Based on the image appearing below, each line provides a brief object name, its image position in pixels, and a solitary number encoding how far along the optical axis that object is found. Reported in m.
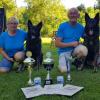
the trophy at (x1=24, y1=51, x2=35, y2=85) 2.71
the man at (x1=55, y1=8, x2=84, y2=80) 3.17
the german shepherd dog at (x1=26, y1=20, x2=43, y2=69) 3.21
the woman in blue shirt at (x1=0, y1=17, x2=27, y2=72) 3.24
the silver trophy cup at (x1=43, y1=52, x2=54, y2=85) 2.57
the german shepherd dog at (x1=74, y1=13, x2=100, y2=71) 3.16
